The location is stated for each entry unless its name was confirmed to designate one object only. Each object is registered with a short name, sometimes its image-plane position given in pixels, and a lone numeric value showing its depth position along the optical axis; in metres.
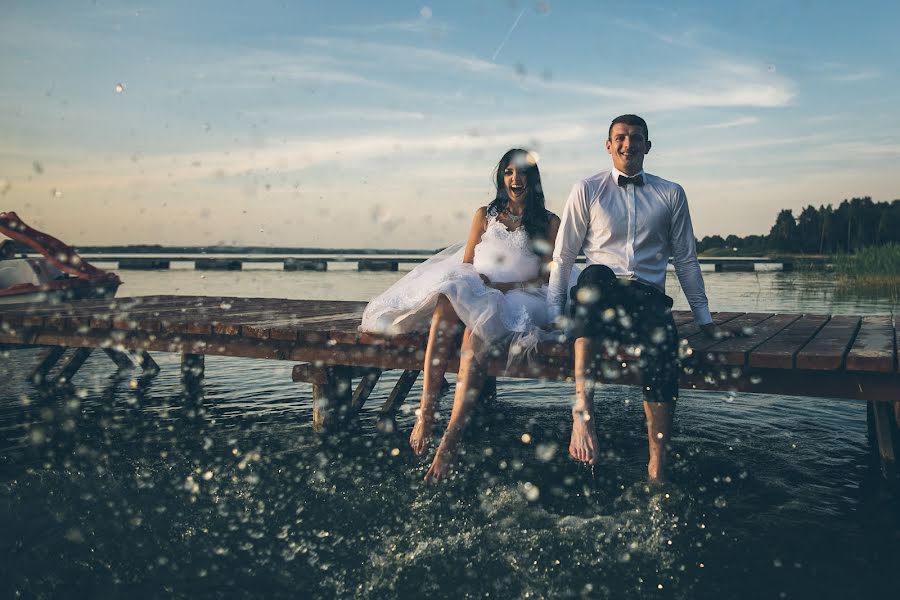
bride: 5.03
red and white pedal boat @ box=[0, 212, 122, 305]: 14.03
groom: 4.77
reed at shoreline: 20.05
